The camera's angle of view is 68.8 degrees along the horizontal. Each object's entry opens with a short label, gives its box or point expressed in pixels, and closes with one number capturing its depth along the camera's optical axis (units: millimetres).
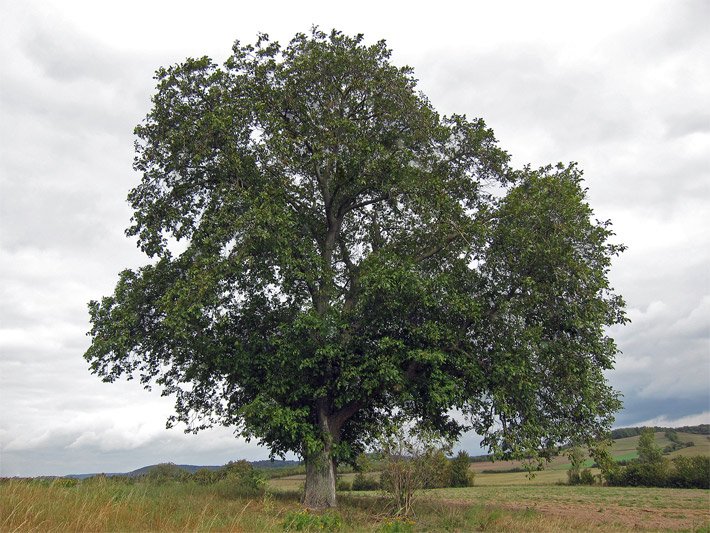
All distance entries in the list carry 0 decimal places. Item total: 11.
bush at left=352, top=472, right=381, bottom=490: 45906
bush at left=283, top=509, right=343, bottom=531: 12164
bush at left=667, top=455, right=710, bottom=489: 46500
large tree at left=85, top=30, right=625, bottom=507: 19125
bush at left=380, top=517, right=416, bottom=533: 13301
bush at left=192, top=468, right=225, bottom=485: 30427
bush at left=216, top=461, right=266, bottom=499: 20206
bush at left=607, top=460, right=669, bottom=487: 50125
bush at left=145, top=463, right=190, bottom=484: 22302
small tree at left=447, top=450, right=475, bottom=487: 53719
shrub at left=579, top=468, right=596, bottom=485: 53594
